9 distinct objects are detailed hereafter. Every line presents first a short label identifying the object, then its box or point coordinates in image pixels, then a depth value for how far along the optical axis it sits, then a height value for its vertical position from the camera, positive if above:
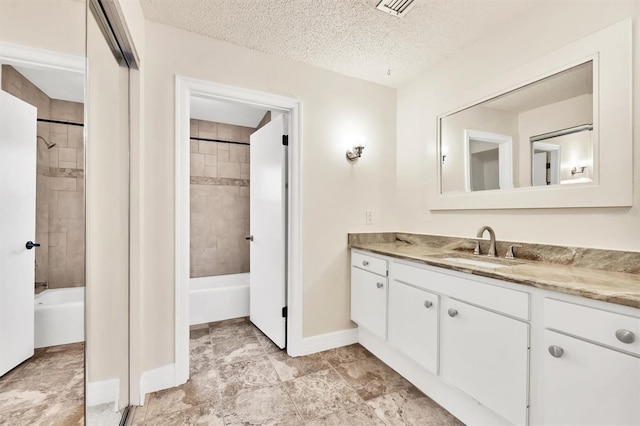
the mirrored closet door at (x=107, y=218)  1.16 -0.03
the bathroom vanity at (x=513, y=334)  1.01 -0.54
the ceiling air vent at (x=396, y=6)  1.67 +1.19
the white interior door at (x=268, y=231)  2.44 -0.17
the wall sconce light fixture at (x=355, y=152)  2.52 +0.51
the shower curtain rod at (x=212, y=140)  3.71 +0.92
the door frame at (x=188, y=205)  1.95 +0.09
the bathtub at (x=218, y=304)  2.96 -0.93
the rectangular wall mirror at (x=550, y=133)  1.43 +0.47
